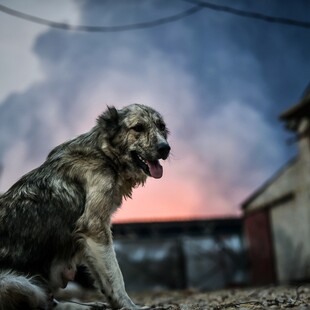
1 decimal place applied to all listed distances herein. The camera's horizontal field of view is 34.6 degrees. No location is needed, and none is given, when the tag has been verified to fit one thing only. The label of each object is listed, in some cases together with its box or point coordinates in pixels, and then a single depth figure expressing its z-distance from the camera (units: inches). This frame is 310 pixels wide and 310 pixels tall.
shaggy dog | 167.3
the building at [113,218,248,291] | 829.8
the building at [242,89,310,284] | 727.7
